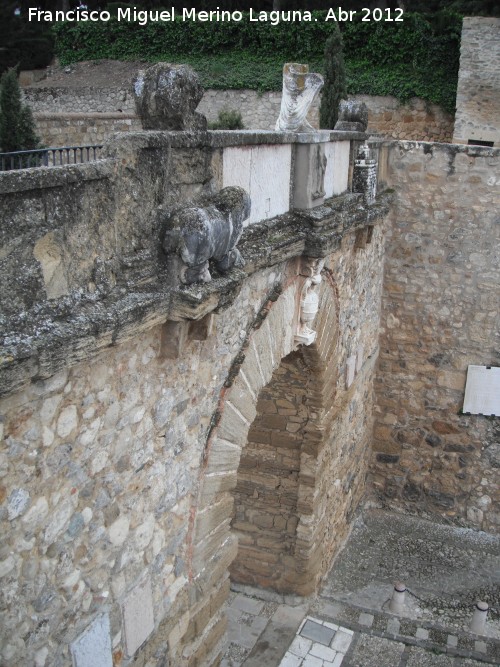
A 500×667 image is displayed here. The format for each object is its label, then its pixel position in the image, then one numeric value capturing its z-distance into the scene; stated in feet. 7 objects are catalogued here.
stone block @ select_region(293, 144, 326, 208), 16.74
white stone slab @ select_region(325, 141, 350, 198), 19.43
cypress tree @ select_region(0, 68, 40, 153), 32.26
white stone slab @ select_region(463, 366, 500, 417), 28.43
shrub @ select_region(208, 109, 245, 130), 48.39
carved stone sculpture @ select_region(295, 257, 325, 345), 17.29
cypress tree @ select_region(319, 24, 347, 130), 48.49
